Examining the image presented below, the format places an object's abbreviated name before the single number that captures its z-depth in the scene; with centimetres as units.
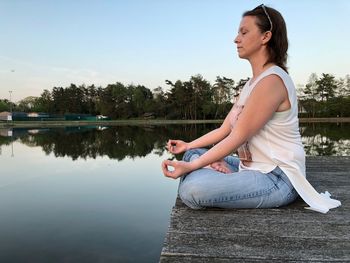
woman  157
